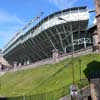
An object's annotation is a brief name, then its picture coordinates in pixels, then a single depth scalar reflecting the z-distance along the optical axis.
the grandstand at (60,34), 63.56
